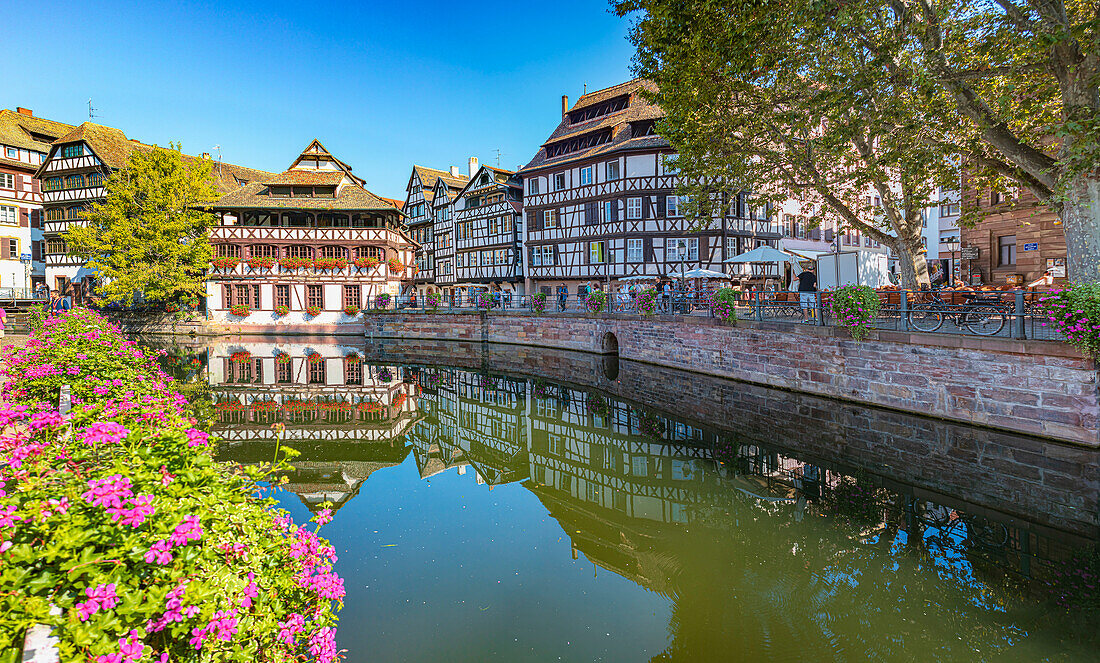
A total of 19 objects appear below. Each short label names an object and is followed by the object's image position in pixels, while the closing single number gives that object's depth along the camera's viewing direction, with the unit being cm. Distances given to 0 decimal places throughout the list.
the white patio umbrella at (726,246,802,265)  2281
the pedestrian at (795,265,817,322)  1644
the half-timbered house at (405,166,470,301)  5322
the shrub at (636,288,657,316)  2370
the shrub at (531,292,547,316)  3149
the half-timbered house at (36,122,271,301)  4341
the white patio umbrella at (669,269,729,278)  2567
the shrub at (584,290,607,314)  2738
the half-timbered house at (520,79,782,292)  3384
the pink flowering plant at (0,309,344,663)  254
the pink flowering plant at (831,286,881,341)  1408
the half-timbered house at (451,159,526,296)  4378
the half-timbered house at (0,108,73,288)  4584
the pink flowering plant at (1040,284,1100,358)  997
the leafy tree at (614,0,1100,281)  1148
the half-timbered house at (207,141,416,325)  3994
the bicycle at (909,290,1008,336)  1184
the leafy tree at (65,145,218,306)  3669
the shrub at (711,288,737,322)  1888
